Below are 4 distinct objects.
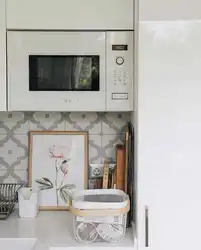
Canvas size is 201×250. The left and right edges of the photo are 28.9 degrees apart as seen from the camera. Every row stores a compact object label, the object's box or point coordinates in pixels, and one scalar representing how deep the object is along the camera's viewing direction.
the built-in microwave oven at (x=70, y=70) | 1.93
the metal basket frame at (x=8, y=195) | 2.23
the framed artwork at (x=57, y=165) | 2.30
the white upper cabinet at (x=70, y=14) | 1.92
